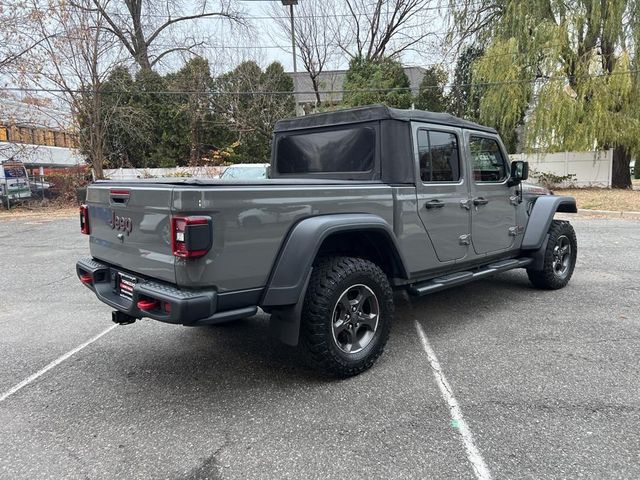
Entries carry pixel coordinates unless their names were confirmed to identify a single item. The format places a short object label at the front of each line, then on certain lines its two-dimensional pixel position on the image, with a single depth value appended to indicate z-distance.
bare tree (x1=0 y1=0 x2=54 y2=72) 17.50
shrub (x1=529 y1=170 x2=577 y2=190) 20.02
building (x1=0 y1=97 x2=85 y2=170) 17.91
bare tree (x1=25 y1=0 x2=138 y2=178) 17.94
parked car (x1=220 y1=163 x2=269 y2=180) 13.42
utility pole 18.12
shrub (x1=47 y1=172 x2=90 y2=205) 19.70
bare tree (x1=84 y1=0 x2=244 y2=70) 24.49
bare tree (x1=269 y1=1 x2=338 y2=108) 23.97
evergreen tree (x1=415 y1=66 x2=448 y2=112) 22.44
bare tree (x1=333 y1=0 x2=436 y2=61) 24.52
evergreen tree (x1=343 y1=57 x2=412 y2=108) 20.03
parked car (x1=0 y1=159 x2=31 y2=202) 18.03
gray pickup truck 2.84
